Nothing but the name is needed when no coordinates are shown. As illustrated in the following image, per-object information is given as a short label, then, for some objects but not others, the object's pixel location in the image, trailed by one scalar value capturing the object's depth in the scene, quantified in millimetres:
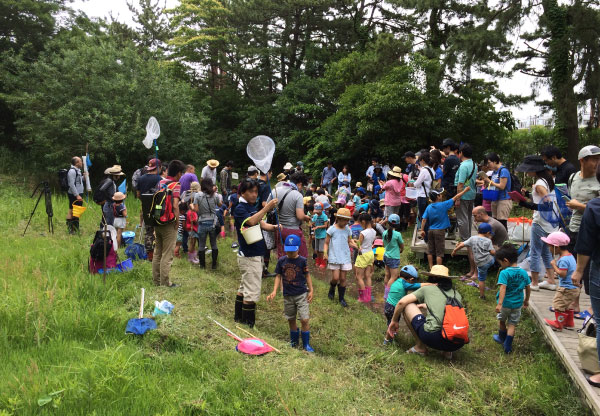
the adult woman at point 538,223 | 5797
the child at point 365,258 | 7000
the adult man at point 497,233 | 6805
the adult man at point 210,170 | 9500
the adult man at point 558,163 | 5562
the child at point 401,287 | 5441
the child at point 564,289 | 4867
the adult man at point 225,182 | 11266
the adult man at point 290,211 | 6305
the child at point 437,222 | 7148
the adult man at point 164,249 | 5992
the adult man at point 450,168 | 8109
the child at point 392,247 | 6832
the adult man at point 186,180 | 8258
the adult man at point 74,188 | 8438
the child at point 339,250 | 6465
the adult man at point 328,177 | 14719
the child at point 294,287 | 4879
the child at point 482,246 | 6340
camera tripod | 8469
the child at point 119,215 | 7827
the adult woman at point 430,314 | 4797
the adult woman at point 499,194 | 7379
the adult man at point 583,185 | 4449
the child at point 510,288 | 4914
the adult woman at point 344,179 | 13499
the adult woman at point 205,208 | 7328
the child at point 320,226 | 8930
